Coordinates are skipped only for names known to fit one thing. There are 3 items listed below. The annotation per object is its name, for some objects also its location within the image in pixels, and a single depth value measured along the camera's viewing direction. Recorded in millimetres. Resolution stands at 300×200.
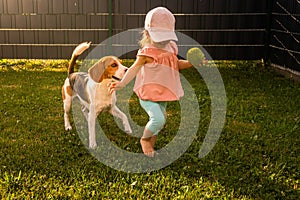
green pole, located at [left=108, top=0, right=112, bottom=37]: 8991
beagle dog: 3725
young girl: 3338
